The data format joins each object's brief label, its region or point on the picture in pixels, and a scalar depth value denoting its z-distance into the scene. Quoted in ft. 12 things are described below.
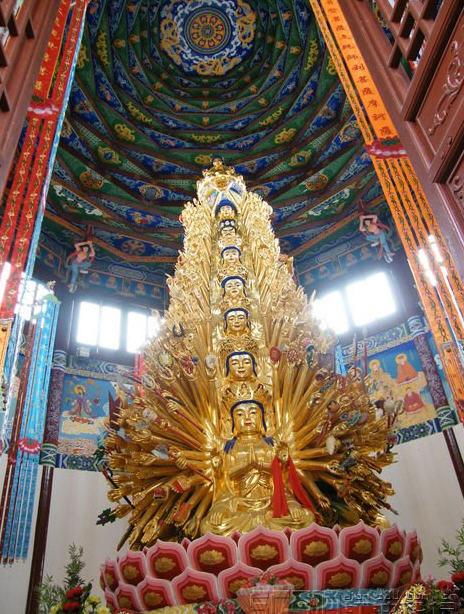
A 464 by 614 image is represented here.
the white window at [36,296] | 24.17
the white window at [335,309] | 29.55
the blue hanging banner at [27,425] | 19.83
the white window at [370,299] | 28.43
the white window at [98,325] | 29.14
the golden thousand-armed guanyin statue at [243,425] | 13.56
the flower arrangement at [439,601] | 9.62
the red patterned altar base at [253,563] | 11.13
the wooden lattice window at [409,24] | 8.33
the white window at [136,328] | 30.27
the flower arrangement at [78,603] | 9.61
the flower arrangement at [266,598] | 9.30
